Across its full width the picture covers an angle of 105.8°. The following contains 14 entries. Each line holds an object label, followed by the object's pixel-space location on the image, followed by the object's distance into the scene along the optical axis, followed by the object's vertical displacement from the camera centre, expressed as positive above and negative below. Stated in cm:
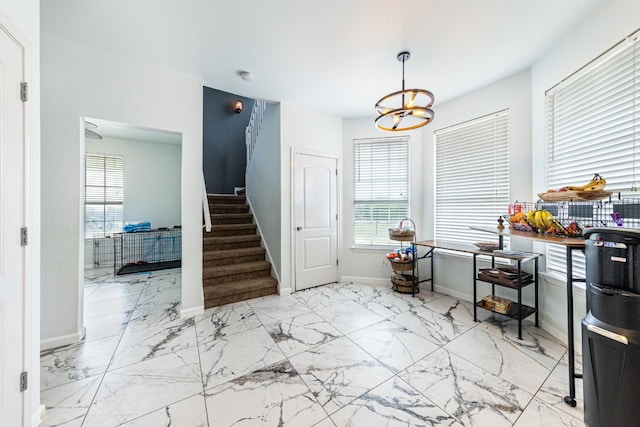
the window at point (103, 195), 498 +39
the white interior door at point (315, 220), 377 -11
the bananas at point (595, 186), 170 +20
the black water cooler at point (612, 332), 113 -59
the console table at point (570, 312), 153 -64
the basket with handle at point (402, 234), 359 -31
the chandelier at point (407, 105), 208 +102
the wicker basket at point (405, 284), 354 -104
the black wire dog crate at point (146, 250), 489 -79
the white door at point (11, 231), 122 -9
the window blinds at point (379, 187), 402 +44
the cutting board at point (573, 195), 166 +13
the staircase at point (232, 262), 335 -78
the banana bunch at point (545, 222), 206 -8
